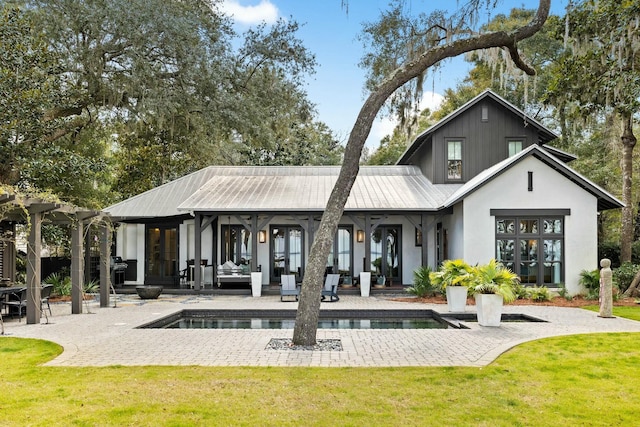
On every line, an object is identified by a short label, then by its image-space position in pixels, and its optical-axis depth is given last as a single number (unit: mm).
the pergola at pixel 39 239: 10617
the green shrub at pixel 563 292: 15484
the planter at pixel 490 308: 10648
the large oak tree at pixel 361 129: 8953
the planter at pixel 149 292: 15523
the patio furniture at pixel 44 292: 11578
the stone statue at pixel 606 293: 11839
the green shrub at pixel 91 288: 17078
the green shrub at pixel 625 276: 16328
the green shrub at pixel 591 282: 15398
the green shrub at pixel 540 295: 15016
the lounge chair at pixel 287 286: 15109
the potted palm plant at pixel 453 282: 12086
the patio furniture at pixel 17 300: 11430
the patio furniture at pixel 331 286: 14961
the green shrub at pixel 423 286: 15477
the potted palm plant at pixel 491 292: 10641
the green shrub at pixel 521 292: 15134
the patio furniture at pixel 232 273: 17359
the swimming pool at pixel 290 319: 11865
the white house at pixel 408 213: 16016
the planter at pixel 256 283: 16484
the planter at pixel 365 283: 16438
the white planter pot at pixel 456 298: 12273
